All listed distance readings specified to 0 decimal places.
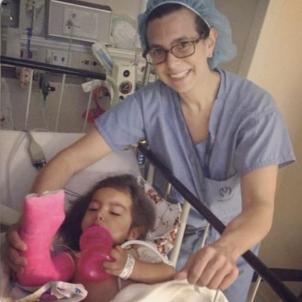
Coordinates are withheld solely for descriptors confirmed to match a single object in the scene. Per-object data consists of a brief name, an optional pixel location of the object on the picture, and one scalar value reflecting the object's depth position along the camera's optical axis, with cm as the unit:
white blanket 101
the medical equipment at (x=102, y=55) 196
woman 111
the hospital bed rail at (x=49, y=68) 155
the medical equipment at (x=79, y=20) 192
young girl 108
